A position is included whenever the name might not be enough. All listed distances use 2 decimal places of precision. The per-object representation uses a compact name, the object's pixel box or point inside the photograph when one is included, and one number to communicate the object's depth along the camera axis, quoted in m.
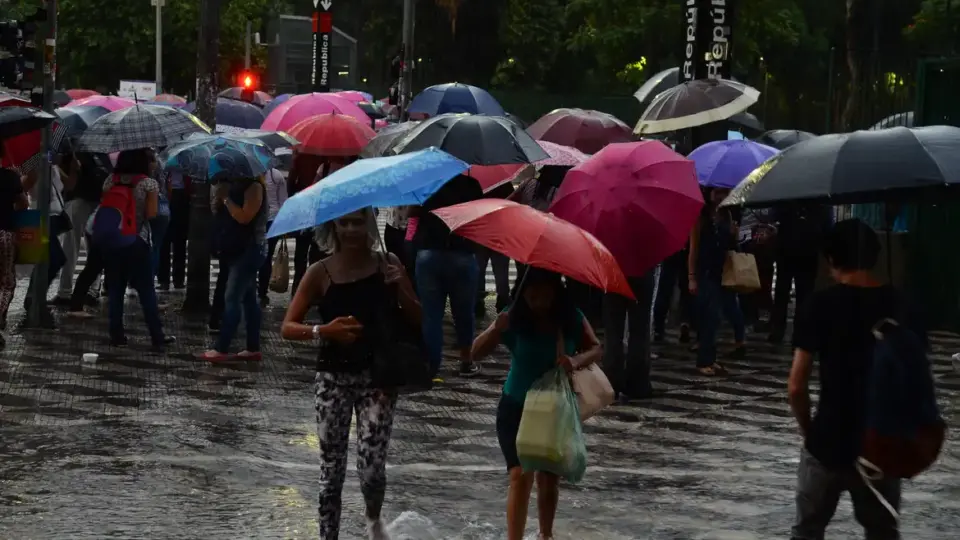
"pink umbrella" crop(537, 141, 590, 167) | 14.33
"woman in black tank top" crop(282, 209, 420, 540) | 7.21
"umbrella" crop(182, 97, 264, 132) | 22.42
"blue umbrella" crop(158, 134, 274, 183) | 13.12
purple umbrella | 14.36
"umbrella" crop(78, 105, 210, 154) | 14.53
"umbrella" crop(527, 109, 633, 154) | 16.12
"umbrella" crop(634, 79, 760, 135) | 14.87
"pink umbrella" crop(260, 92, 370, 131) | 20.22
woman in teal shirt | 7.32
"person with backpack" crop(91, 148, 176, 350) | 14.00
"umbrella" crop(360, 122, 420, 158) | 13.71
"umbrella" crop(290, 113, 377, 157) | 16.62
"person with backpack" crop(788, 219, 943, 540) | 5.99
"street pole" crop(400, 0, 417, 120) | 27.11
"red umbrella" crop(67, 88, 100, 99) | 31.52
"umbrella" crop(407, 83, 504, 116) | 19.20
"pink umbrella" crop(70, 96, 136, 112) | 20.58
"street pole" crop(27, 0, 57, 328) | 15.23
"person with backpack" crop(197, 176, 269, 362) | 13.28
